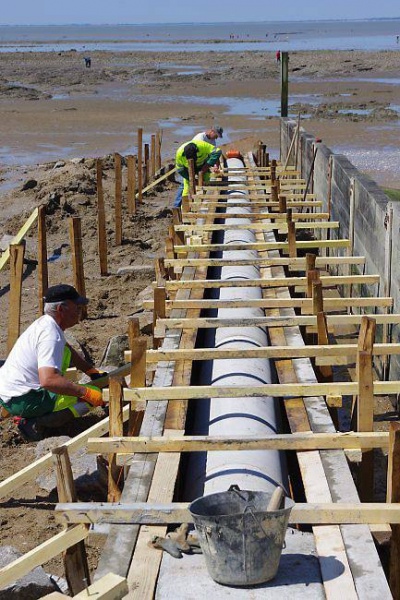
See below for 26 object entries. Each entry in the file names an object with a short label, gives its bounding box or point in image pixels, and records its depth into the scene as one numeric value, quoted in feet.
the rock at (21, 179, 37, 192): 59.93
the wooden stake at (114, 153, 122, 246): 47.02
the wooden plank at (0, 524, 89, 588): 13.89
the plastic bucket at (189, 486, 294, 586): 11.99
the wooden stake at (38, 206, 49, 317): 33.40
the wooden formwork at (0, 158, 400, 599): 13.38
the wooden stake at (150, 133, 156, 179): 67.77
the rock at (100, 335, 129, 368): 29.09
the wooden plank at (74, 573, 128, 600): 10.69
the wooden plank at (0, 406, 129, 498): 19.10
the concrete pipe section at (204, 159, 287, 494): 15.60
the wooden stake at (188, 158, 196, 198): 42.24
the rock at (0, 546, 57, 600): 16.22
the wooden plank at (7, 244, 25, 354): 29.66
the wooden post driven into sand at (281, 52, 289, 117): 65.98
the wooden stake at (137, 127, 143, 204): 57.41
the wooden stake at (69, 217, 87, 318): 34.96
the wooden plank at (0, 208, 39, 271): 37.53
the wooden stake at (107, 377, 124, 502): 16.93
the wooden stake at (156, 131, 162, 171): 69.32
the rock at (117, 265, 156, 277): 42.24
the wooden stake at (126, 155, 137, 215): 53.14
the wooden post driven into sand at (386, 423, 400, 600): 14.38
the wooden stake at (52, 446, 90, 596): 14.58
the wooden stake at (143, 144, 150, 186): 63.21
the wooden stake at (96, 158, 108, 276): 41.78
